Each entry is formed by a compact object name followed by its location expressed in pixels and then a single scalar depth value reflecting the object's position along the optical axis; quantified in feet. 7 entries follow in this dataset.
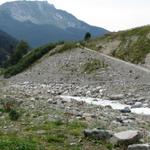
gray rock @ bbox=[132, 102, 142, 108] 78.24
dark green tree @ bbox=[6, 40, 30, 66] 234.14
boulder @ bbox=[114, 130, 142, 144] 32.47
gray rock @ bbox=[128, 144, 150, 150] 30.22
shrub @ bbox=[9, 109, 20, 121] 41.16
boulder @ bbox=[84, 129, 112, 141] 33.80
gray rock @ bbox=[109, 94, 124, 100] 90.70
